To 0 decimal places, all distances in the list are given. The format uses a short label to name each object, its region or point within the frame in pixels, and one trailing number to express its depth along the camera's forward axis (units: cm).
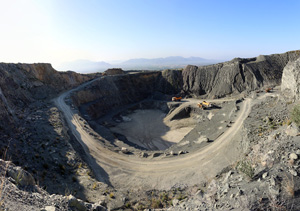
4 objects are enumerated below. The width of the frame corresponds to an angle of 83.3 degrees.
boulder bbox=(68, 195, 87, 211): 681
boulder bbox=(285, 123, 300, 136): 1128
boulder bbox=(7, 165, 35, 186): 749
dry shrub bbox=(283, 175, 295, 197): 663
